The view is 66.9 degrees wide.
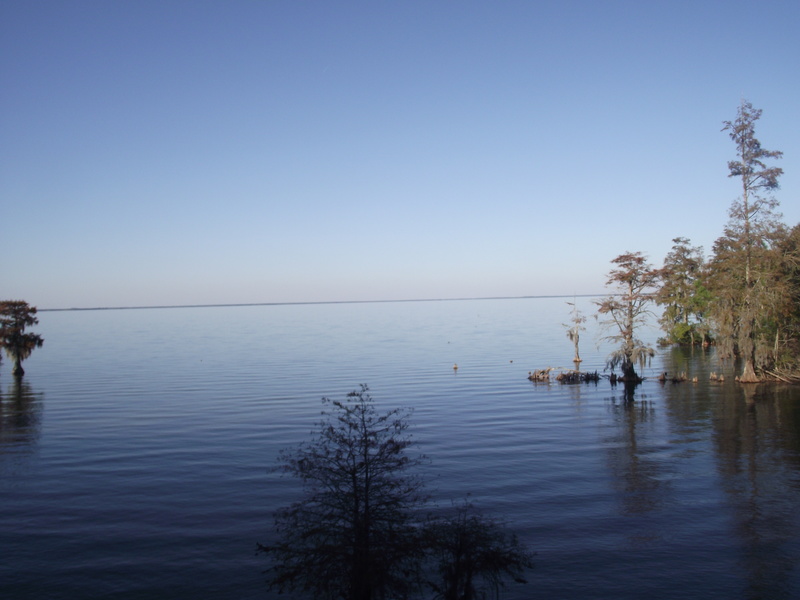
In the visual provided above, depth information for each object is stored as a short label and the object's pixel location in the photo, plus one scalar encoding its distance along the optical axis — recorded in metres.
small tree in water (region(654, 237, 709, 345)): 92.31
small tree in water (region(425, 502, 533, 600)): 15.27
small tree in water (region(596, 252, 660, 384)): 58.34
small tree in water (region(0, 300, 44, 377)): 72.31
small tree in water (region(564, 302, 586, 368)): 79.90
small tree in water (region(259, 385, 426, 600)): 15.18
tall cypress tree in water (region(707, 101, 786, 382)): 52.81
